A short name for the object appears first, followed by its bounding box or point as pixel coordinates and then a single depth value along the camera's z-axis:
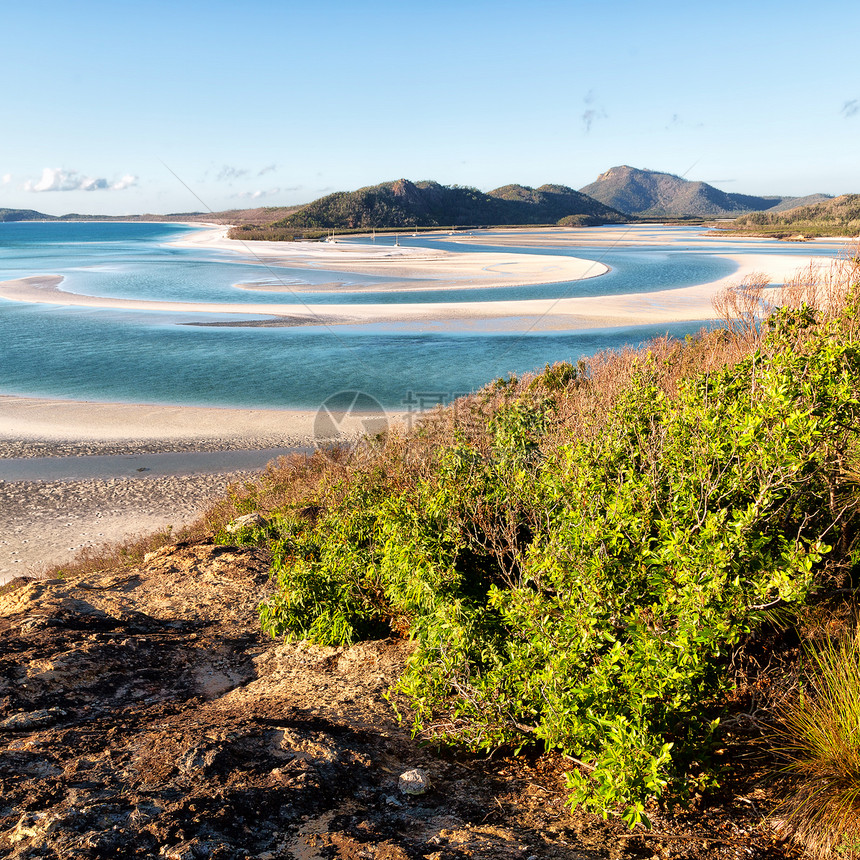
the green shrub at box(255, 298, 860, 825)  3.52
